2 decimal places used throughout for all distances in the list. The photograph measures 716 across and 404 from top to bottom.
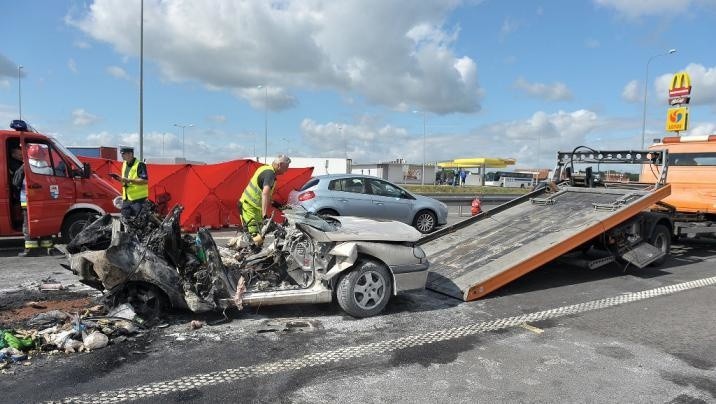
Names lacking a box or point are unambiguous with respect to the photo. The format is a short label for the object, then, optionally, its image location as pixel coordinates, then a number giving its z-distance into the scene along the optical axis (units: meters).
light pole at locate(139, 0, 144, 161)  19.75
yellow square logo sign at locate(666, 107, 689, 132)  18.31
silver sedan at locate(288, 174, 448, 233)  11.38
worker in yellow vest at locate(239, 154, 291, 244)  5.93
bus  59.81
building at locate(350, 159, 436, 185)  61.62
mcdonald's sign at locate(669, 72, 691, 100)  18.33
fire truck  8.38
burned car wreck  4.71
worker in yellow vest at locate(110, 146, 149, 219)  7.82
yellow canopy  69.36
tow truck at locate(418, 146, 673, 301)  6.44
